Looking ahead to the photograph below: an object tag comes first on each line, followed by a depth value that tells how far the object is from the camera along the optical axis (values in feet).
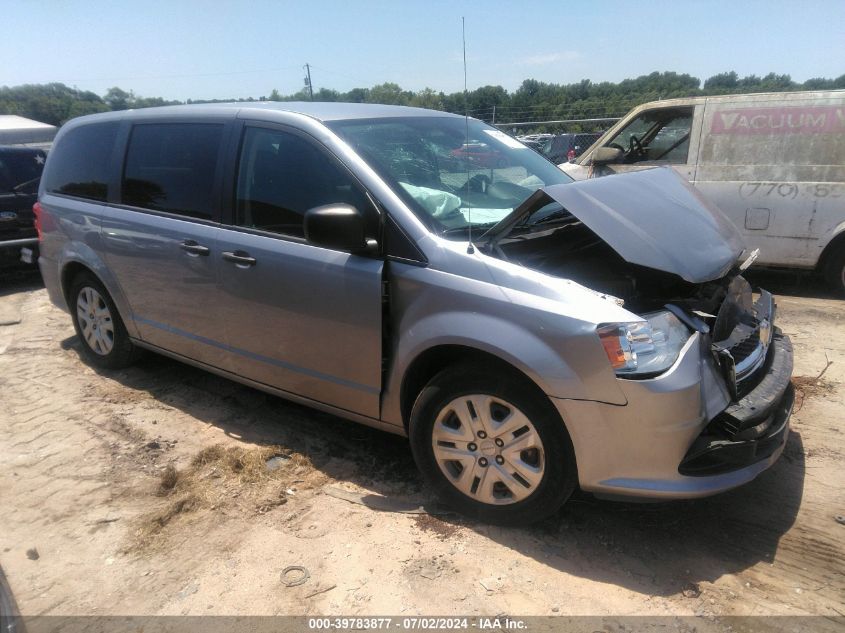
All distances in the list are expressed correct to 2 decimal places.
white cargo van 19.69
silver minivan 7.91
